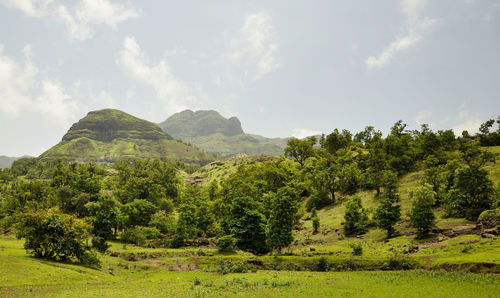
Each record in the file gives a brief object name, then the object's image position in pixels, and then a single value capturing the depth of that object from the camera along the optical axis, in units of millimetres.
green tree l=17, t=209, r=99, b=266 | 34875
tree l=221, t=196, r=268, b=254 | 61531
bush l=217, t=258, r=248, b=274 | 44000
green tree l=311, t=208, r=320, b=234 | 64438
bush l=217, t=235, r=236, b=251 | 57778
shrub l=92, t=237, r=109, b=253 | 50494
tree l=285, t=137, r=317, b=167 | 118206
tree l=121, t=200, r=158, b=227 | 76812
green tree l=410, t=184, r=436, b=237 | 45719
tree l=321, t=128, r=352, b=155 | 126125
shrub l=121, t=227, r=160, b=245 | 66812
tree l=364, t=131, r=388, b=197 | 75812
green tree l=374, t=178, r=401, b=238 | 50500
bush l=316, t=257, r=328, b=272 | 43028
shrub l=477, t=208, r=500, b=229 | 39188
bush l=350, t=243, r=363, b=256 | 44688
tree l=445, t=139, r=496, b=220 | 46781
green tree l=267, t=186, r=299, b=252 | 53438
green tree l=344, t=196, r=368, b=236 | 57859
